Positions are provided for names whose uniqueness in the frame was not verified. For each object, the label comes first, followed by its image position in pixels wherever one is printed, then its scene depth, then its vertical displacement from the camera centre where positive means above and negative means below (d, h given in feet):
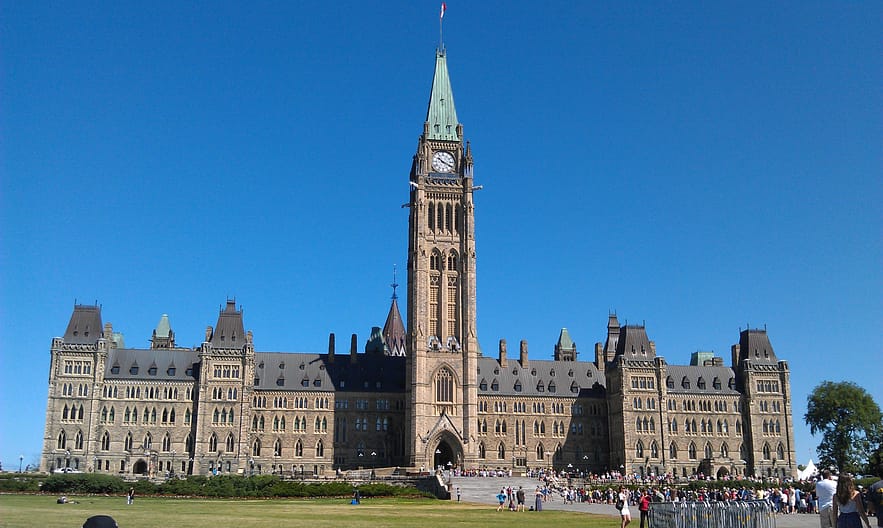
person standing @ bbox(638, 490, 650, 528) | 137.90 -5.29
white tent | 302.72 -0.08
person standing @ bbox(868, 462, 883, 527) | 67.87 -1.83
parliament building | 387.55 +30.65
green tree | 386.73 +20.43
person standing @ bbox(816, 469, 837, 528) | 74.28 -2.05
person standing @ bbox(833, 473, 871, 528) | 64.95 -2.21
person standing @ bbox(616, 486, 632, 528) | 130.92 -5.94
